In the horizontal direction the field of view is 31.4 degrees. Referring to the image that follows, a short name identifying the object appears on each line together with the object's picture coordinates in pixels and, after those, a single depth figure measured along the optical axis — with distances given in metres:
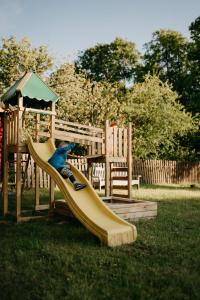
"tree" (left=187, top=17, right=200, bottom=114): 27.58
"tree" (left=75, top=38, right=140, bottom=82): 44.81
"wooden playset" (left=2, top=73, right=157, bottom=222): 9.66
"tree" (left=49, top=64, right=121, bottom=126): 28.69
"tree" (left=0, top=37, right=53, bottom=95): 30.20
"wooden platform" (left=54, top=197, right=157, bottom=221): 8.76
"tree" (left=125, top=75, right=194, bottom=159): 26.59
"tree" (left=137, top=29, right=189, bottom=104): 40.55
